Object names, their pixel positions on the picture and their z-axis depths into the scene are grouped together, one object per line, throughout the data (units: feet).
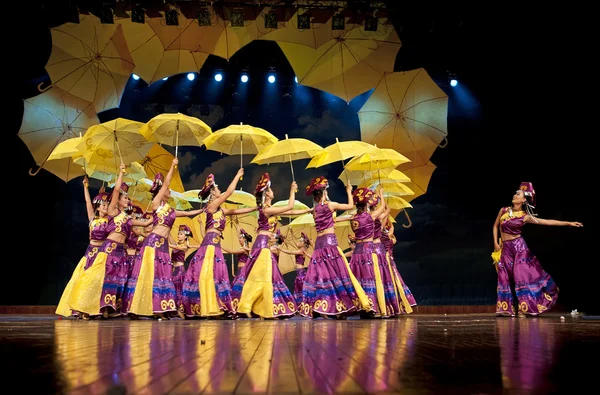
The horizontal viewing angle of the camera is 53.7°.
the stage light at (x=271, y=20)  30.99
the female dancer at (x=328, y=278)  21.66
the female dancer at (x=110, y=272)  23.04
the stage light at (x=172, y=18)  31.53
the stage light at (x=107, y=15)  30.58
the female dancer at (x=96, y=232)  24.52
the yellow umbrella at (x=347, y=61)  33.88
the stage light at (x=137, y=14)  30.30
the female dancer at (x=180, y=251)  30.19
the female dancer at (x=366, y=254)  23.99
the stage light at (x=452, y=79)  38.99
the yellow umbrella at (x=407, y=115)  35.37
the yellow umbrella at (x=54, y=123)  32.35
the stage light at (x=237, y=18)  30.89
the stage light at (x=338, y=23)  31.83
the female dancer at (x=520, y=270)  25.02
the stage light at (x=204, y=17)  30.76
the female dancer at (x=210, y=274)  23.70
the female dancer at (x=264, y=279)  22.12
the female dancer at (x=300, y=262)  34.09
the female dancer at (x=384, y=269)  25.22
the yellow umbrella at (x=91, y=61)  32.30
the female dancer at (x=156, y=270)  22.12
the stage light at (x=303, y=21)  31.76
